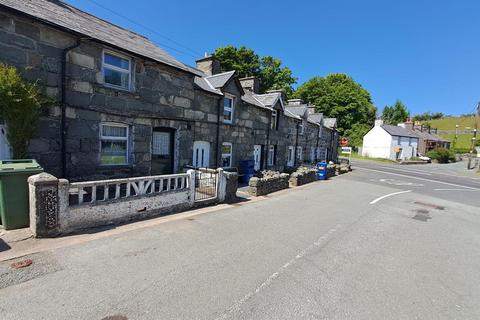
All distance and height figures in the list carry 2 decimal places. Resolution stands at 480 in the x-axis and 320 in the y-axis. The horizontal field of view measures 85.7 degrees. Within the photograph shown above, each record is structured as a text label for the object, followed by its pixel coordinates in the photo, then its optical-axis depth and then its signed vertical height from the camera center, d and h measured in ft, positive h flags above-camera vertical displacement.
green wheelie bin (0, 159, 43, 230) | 17.29 -4.14
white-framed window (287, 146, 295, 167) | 74.69 -2.67
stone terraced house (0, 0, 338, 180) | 23.32 +5.03
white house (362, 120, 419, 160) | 161.58 +5.98
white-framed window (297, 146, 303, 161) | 79.65 -1.77
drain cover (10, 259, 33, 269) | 13.73 -7.00
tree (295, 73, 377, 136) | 182.29 +36.09
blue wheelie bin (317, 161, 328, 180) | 64.90 -5.81
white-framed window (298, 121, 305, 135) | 78.56 +5.97
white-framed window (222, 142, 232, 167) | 47.78 -1.92
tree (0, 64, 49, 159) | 20.15 +2.18
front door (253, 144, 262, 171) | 58.50 -2.35
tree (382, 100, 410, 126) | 248.11 +37.21
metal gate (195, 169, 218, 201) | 30.38 -5.27
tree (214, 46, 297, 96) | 130.41 +41.45
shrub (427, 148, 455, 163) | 166.20 -0.45
